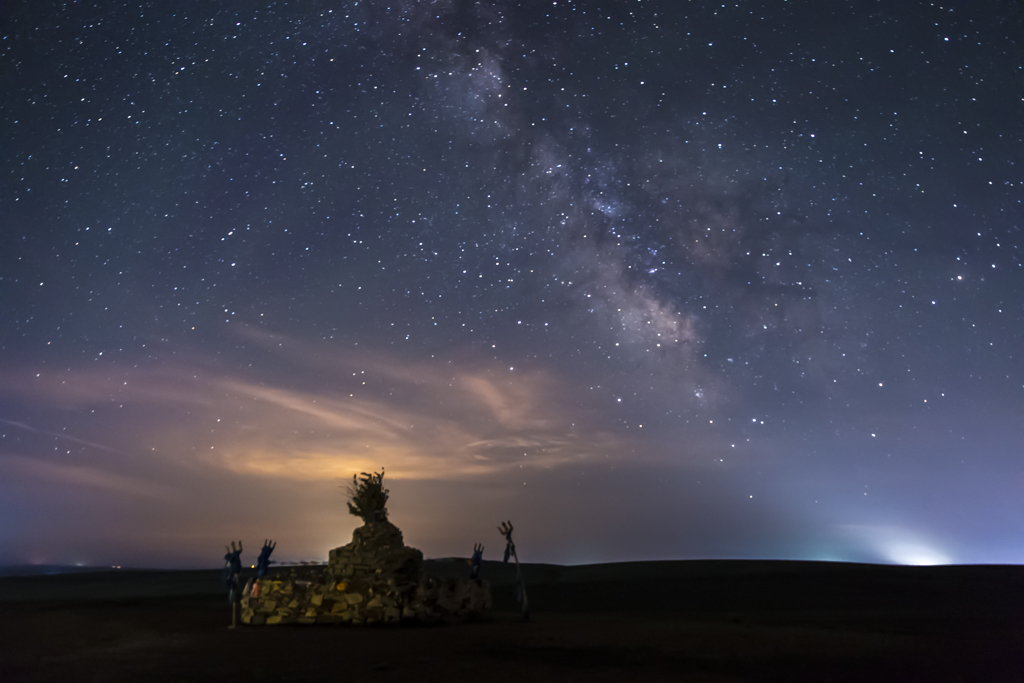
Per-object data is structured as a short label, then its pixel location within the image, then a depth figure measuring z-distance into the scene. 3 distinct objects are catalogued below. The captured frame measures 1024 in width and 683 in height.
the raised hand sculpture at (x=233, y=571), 20.67
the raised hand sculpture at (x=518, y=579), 21.86
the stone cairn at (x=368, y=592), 20.03
